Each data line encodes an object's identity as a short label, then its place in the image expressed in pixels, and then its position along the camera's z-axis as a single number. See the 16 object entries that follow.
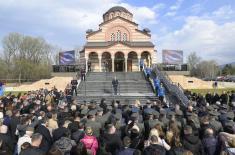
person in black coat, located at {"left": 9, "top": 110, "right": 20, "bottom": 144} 4.36
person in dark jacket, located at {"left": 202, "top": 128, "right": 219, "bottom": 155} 3.46
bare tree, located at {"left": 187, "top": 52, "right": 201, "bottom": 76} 56.12
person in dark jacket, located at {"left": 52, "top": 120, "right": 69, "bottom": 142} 3.75
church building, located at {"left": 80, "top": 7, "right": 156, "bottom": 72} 24.52
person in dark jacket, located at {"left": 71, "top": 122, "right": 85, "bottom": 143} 3.72
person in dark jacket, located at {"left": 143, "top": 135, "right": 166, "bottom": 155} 2.82
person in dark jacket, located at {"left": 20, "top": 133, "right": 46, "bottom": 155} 2.87
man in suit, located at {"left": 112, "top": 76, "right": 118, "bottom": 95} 13.17
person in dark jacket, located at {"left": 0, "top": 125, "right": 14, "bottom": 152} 3.55
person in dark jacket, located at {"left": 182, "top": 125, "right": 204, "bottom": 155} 3.37
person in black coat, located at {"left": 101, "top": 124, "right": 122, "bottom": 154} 3.56
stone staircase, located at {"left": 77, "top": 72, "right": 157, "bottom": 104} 12.44
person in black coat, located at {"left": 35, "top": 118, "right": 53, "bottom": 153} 3.51
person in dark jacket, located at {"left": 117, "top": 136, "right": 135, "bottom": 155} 3.03
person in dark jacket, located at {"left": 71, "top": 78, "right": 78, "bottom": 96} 13.18
